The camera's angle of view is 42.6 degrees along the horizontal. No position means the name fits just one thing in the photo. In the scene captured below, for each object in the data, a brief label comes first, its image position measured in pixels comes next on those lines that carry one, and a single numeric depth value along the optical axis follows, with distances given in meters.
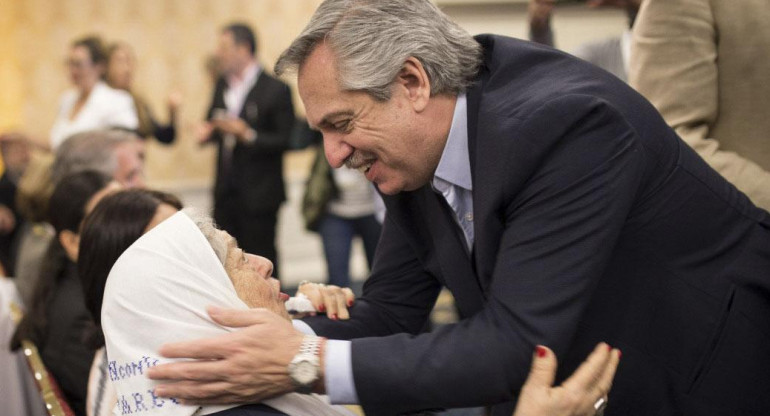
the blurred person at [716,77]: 2.23
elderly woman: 1.69
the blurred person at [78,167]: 3.96
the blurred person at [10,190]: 5.27
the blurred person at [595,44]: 3.91
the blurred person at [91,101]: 5.57
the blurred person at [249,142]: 6.11
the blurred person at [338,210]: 5.62
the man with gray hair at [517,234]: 1.67
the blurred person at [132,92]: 6.18
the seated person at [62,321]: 2.94
